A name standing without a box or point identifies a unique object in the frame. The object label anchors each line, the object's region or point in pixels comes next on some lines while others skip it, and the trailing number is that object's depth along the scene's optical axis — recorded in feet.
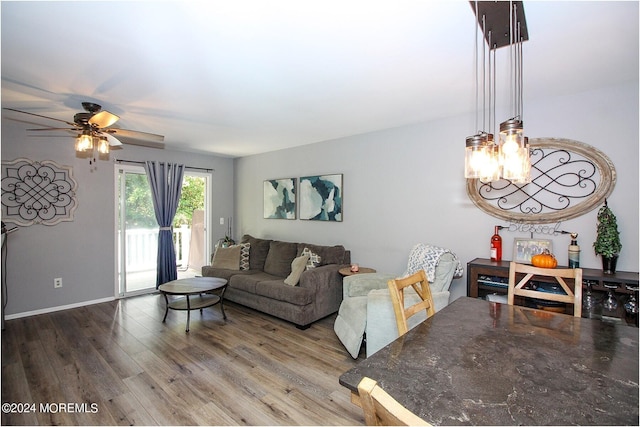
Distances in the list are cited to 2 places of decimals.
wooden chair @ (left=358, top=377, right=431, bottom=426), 1.97
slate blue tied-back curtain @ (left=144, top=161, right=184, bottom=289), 16.33
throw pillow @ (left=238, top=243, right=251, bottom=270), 15.67
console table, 7.57
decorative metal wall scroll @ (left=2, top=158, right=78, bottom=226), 12.21
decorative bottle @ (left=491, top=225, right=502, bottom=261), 9.89
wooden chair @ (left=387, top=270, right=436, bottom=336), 5.32
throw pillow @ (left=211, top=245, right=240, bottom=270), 15.52
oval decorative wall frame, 8.67
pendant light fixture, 4.91
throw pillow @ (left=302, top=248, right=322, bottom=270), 13.16
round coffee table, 11.42
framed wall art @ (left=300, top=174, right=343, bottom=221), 14.55
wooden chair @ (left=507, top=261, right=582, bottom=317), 6.00
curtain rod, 15.17
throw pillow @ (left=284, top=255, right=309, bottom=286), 12.16
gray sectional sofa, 11.58
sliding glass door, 15.53
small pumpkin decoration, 8.06
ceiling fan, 8.67
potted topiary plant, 8.01
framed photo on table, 9.34
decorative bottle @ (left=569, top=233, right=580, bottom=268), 8.51
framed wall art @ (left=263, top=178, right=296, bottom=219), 16.65
